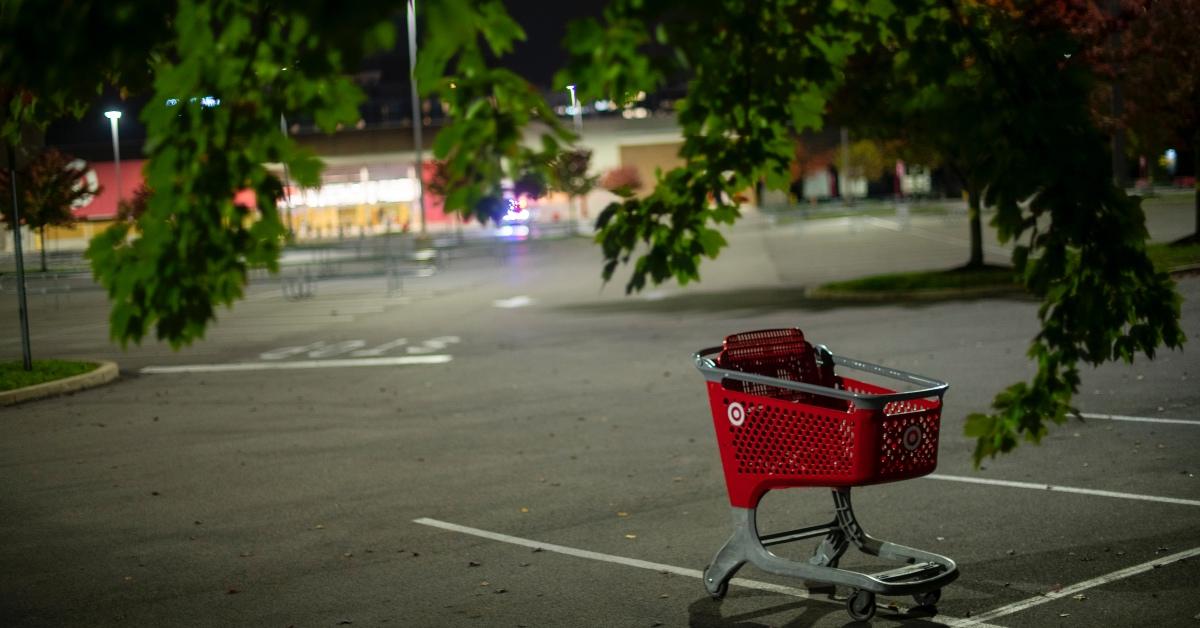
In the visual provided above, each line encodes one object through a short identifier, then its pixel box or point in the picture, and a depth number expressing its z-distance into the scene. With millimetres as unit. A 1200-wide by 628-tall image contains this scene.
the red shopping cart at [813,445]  5777
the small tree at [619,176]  75312
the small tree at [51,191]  40031
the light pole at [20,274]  15109
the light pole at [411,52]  50062
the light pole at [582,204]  66938
